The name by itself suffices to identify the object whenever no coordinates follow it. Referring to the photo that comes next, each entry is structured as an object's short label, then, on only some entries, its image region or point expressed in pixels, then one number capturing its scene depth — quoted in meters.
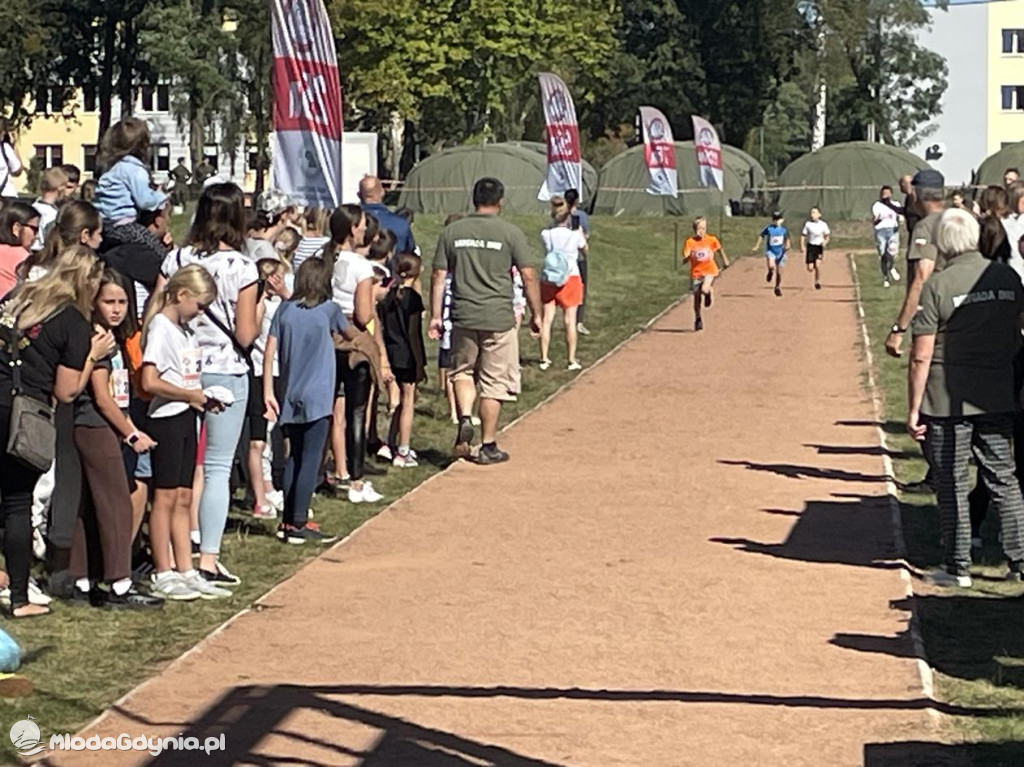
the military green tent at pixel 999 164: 66.50
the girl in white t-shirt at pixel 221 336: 11.05
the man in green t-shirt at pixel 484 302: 15.50
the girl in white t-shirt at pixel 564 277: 22.69
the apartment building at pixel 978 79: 103.06
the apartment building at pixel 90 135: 95.44
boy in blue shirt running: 36.91
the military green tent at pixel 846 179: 65.44
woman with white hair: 11.06
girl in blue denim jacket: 11.56
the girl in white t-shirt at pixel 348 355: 13.72
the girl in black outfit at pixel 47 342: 9.66
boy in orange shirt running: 28.48
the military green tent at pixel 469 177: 60.84
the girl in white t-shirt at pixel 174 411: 10.31
